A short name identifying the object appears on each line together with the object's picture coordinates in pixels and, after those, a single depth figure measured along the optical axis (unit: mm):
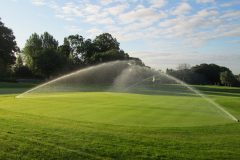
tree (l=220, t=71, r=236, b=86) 122312
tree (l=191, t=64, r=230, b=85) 135875
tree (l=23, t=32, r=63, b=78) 92812
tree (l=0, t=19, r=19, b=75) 92500
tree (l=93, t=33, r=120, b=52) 123481
